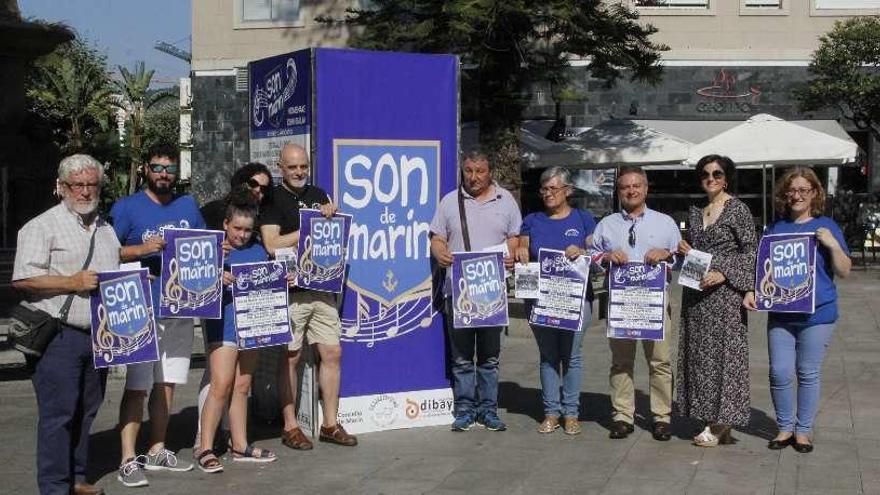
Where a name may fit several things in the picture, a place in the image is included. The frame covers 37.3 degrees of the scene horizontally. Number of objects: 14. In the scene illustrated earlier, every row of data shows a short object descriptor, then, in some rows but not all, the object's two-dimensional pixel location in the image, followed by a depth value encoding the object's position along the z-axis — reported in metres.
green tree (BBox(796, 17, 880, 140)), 24.17
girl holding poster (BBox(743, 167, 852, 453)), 7.78
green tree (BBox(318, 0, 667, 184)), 16.66
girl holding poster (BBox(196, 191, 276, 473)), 7.37
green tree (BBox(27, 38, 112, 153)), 39.16
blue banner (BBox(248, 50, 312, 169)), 8.27
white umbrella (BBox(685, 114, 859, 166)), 18.78
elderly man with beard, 6.34
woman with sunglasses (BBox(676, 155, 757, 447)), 7.93
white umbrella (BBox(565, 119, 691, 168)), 18.89
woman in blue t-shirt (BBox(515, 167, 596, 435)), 8.37
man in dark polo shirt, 7.79
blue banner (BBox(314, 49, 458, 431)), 8.33
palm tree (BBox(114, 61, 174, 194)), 38.05
